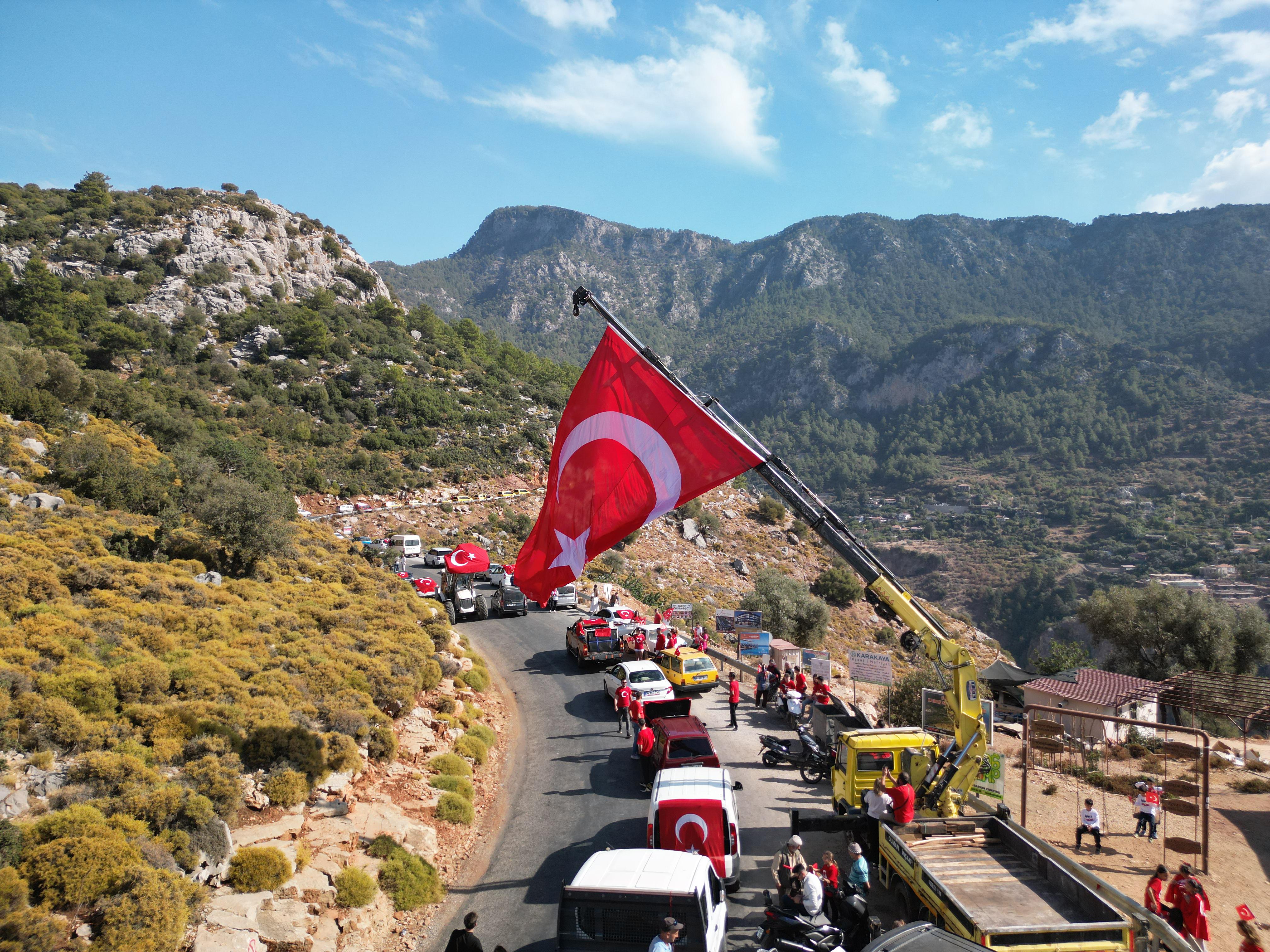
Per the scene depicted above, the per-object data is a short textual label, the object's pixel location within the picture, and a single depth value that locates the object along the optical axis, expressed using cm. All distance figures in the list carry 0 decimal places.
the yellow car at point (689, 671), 2020
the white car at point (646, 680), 1739
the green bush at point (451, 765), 1331
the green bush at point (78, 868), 649
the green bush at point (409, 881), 923
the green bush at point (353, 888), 851
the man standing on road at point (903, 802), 941
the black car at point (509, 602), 3130
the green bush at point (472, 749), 1465
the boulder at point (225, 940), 690
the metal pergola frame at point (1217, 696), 1622
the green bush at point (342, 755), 1127
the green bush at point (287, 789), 988
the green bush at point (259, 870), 792
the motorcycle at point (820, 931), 758
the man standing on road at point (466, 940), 695
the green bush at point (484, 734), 1573
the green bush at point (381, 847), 976
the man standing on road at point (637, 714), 1577
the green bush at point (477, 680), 1931
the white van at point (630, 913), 654
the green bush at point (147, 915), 631
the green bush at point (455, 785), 1256
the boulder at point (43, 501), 1747
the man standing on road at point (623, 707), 1698
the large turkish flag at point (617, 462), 829
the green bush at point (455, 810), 1171
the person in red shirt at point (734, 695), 1752
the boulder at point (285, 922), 749
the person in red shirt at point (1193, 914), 794
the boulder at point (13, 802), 737
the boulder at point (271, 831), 882
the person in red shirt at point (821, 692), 1675
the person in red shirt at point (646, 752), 1356
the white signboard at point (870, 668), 1731
